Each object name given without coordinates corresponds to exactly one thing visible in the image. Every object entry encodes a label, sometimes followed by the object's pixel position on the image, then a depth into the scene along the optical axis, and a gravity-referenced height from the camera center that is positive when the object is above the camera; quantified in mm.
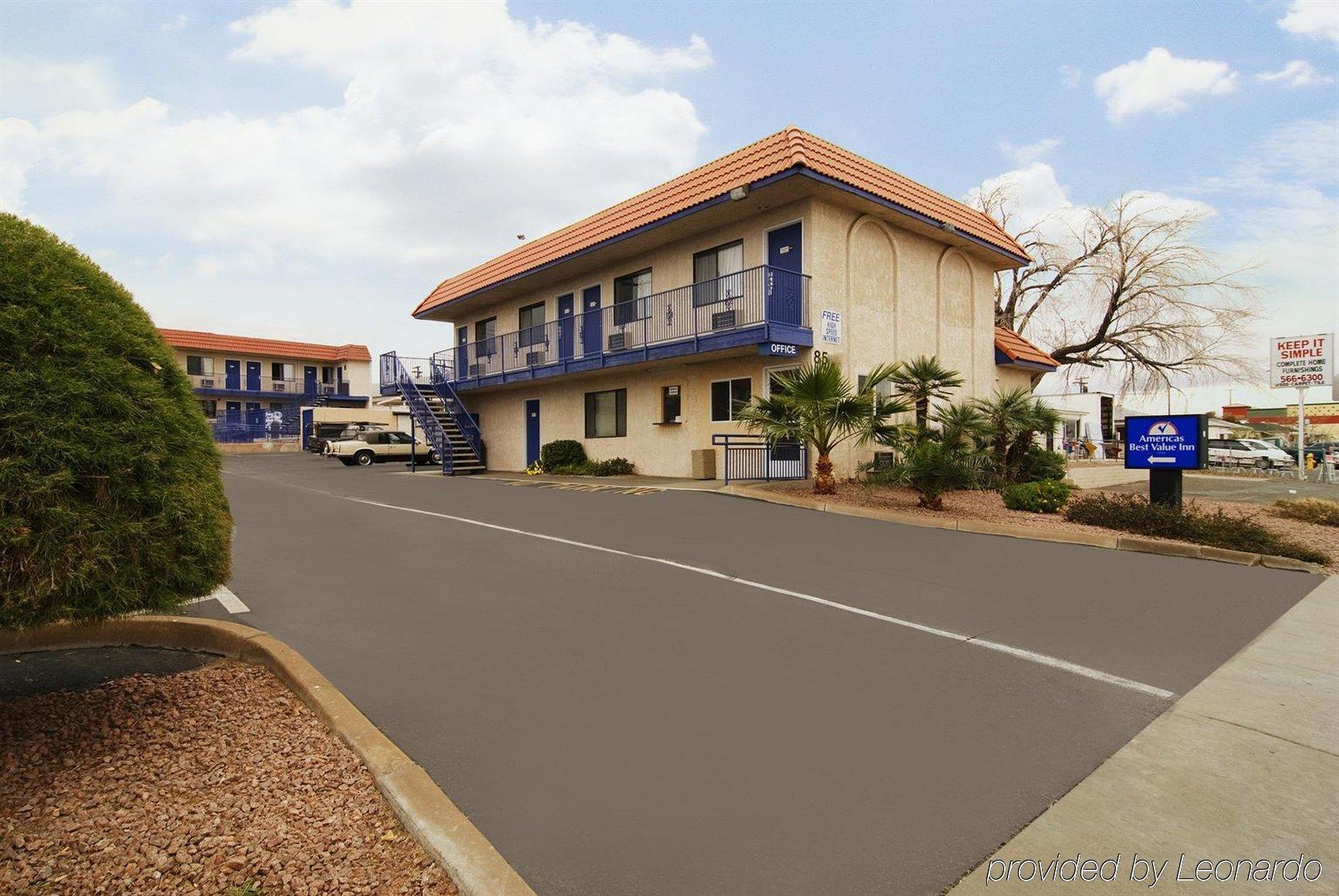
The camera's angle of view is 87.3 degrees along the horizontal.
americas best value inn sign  10219 -88
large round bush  2955 -42
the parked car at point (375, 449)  32156 -216
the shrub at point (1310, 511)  11383 -1277
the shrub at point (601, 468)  21203 -794
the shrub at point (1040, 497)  12156 -1033
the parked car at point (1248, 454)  33188 -948
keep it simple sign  23734 +2527
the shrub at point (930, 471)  12016 -554
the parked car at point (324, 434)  38006 +743
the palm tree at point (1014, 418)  14406 +432
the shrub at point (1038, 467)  17438 -726
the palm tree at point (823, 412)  13102 +537
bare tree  28922 +5512
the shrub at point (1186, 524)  8828 -1228
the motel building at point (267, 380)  50531 +5438
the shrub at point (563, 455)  22953 -386
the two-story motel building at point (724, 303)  16531 +3829
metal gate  16734 -492
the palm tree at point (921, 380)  14844 +1263
